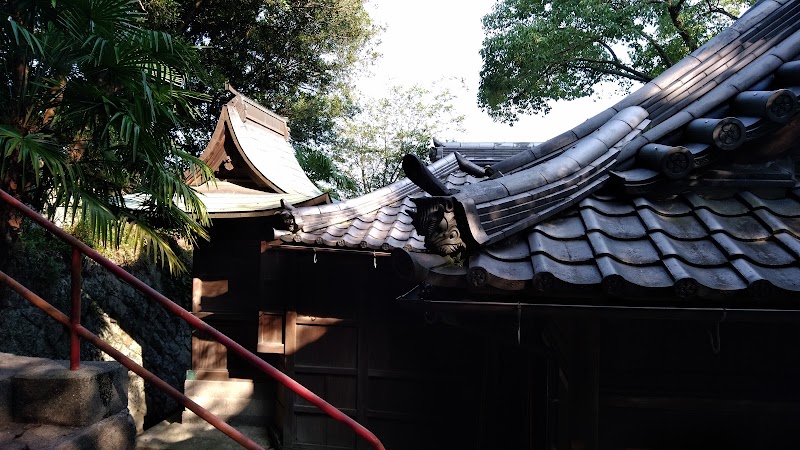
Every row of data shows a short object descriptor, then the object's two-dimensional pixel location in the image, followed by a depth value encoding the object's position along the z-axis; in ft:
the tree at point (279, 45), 59.00
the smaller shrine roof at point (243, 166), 34.42
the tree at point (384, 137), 90.53
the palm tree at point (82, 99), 16.83
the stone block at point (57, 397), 8.78
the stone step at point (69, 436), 8.16
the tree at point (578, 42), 53.01
